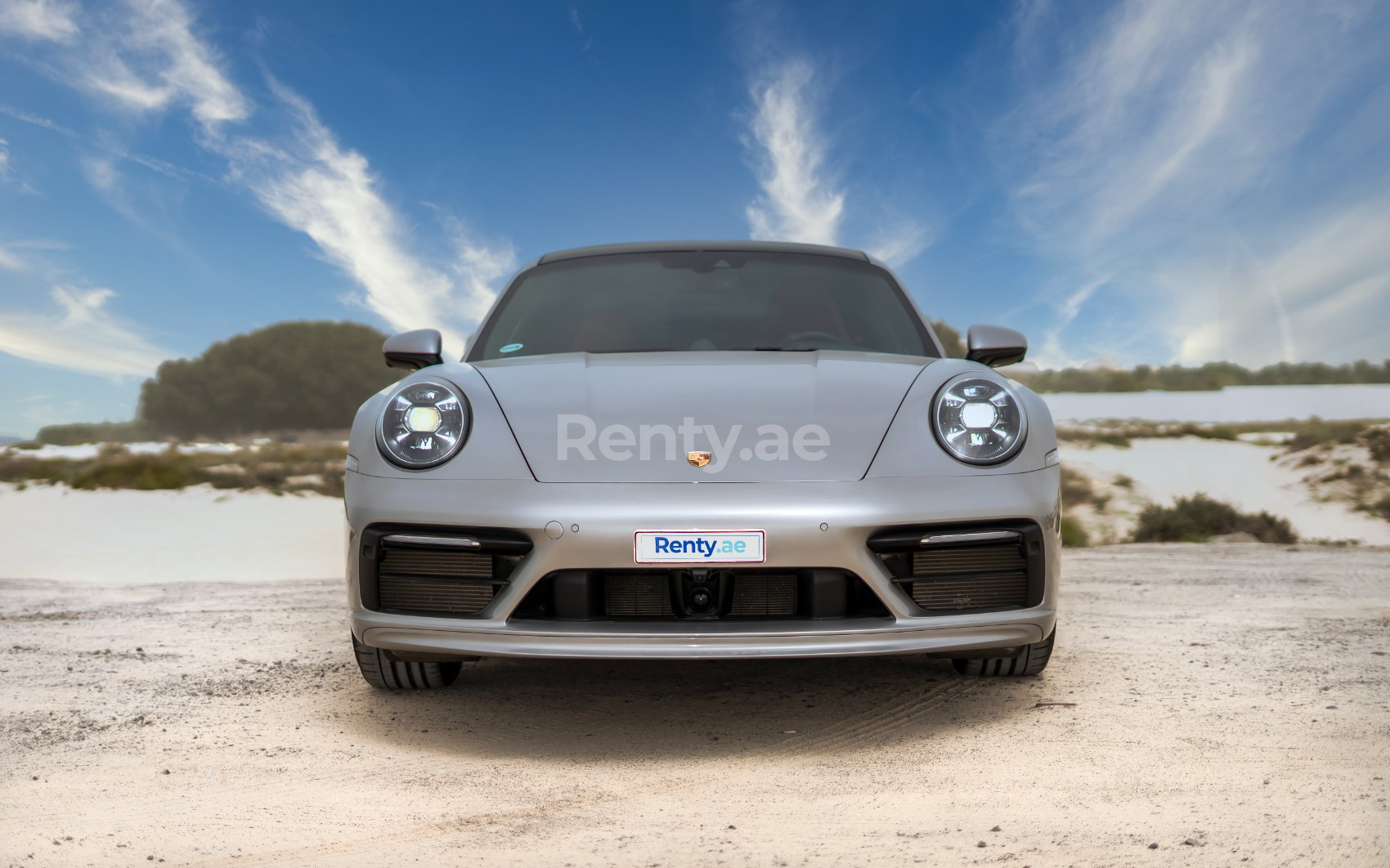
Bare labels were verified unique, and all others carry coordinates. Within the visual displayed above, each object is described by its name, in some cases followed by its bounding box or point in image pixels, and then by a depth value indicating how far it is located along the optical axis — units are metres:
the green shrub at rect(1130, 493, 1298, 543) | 12.23
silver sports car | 2.67
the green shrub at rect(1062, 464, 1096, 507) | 19.14
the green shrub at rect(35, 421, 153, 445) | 30.62
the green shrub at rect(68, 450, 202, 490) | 18.45
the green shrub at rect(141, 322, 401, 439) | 40.50
